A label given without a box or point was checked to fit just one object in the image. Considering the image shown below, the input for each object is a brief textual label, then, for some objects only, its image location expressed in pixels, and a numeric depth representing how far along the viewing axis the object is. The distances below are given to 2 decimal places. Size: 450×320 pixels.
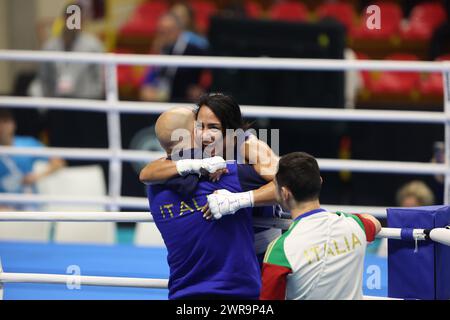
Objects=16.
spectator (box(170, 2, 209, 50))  15.36
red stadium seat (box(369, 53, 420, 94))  18.95
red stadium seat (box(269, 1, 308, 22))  21.39
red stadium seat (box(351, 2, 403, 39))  20.58
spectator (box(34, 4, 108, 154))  14.84
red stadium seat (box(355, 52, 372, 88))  19.28
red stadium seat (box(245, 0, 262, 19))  21.24
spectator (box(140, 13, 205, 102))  15.08
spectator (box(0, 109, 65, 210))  14.10
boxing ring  11.66
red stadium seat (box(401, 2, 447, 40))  20.55
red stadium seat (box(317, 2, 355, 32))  21.22
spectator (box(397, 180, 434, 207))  12.53
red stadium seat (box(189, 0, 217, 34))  21.65
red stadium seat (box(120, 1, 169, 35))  21.97
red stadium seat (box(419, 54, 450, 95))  18.05
